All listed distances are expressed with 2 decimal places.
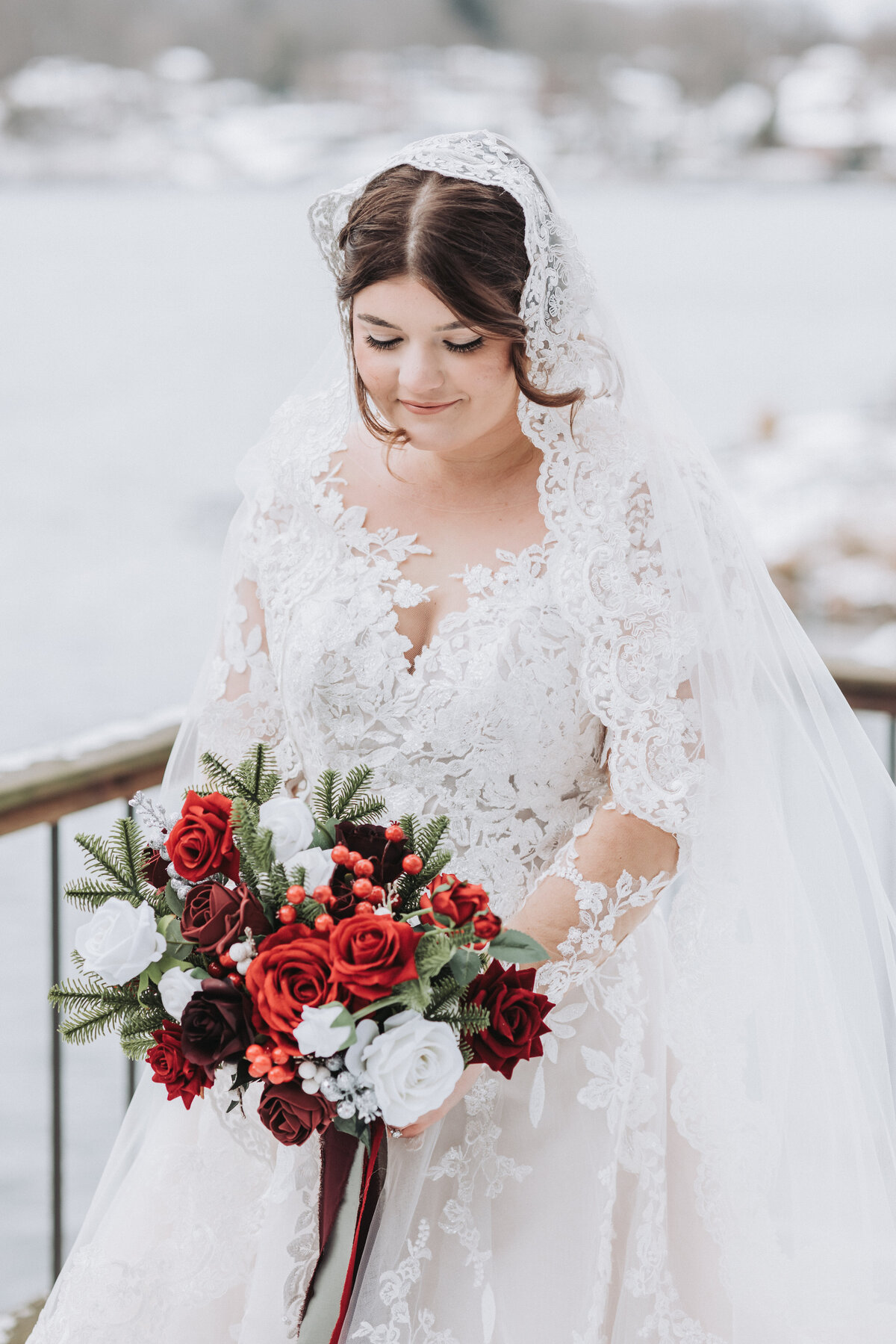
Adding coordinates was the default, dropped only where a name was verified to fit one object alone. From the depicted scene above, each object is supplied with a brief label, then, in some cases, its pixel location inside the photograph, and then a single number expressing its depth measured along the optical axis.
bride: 2.58
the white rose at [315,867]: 2.42
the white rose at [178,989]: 2.41
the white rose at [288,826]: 2.44
